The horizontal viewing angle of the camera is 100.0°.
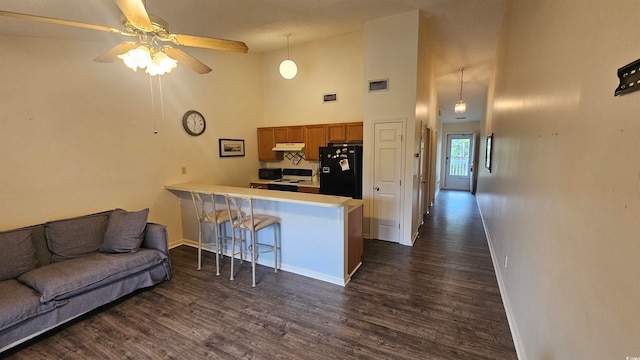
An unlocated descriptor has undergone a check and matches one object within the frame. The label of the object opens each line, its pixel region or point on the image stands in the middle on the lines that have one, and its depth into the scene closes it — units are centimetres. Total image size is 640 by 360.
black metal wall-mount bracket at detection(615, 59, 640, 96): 80
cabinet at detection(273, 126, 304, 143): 548
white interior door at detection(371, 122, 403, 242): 411
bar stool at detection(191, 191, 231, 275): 328
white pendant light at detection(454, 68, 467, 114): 631
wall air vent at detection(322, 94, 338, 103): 512
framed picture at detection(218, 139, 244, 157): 505
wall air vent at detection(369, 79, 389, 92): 404
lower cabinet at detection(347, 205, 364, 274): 316
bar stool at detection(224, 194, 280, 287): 305
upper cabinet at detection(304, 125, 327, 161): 522
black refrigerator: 452
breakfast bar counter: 298
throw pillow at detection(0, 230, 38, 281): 243
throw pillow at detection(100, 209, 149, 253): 291
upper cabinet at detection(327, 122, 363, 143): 487
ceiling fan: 167
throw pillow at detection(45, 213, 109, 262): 278
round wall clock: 438
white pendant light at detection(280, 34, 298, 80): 457
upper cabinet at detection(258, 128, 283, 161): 576
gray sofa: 216
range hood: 544
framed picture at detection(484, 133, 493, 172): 458
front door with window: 1051
